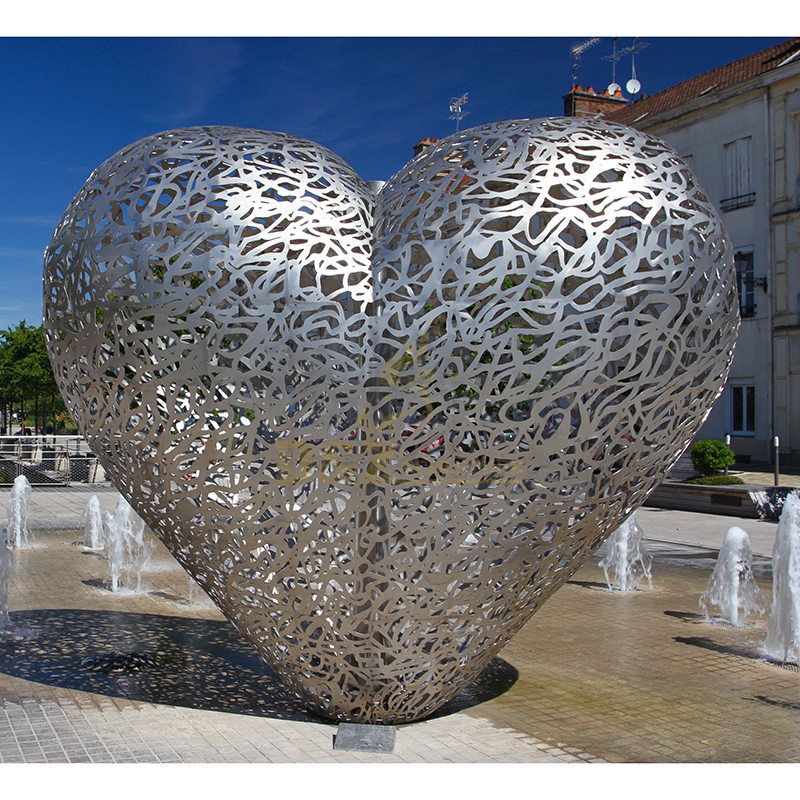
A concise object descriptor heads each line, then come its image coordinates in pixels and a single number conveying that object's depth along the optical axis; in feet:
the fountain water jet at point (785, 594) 24.18
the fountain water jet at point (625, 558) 34.17
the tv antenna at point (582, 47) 96.71
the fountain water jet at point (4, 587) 26.73
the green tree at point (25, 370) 116.11
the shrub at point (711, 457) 68.03
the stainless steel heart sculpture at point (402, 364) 16.10
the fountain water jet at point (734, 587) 29.01
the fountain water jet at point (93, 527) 42.11
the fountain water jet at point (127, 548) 33.19
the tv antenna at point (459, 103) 79.92
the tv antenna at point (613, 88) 105.60
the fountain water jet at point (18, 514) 43.39
